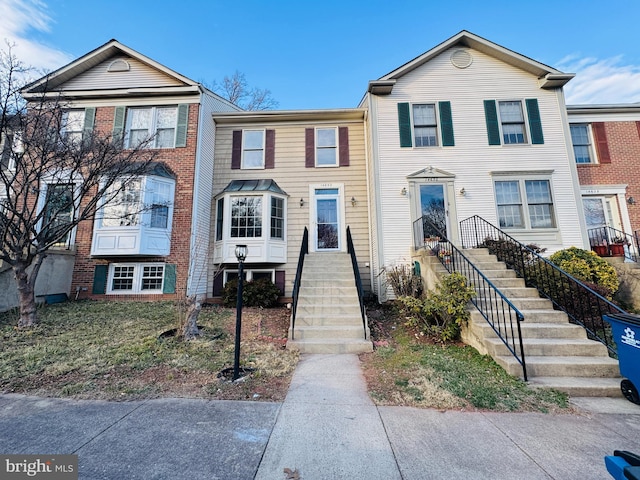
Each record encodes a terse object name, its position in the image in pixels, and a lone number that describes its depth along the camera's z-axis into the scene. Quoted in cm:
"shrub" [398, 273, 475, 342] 525
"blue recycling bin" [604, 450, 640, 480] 112
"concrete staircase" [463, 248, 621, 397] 374
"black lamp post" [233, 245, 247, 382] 392
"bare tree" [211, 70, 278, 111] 1991
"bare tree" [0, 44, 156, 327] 575
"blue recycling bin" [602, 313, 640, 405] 332
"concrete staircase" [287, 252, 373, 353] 516
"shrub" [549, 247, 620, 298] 668
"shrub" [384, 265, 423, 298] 735
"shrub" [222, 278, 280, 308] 866
